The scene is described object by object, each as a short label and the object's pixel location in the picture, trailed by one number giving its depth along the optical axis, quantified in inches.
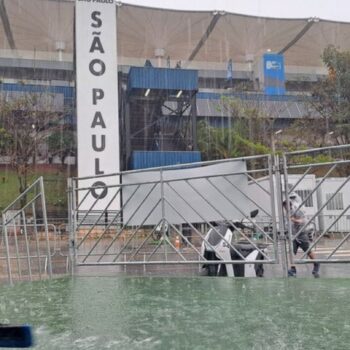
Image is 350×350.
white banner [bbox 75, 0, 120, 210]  856.3
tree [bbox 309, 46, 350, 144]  1120.2
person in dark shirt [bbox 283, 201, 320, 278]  236.3
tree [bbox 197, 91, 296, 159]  1136.2
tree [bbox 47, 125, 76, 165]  1177.7
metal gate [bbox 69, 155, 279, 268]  234.8
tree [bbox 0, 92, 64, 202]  1083.3
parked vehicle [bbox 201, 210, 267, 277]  243.0
